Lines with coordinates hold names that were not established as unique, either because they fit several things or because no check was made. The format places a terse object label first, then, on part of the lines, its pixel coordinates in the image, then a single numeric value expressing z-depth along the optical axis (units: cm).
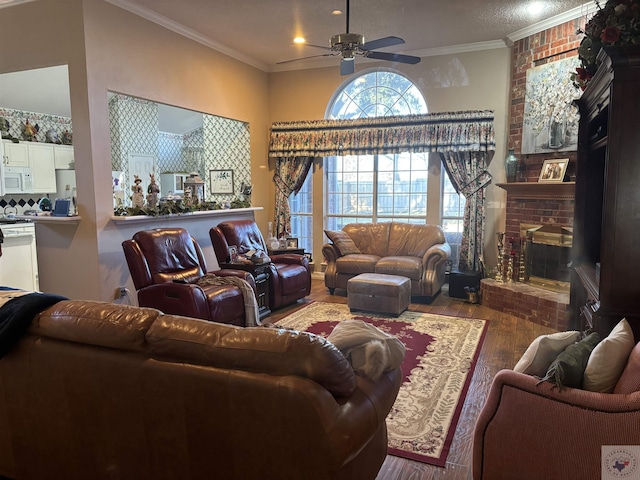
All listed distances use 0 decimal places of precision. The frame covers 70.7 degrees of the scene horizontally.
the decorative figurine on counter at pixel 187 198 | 551
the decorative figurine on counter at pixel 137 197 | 489
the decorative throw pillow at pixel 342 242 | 622
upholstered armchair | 170
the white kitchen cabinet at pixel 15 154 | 675
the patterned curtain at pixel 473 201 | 601
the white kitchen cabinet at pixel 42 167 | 707
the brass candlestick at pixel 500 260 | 558
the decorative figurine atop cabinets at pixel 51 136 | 747
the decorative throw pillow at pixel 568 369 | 184
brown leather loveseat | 558
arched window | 646
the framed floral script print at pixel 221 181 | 708
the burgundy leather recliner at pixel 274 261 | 525
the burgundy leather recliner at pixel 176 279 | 400
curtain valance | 595
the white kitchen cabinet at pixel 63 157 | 745
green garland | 477
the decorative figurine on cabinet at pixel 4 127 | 643
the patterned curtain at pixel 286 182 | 717
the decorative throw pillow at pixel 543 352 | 204
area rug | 264
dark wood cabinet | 230
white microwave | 671
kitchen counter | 446
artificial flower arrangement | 228
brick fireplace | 473
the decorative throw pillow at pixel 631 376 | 170
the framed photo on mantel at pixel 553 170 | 502
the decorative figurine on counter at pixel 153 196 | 502
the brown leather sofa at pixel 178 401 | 154
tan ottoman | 500
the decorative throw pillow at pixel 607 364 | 184
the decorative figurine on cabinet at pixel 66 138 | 768
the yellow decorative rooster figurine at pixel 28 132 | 713
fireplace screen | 498
